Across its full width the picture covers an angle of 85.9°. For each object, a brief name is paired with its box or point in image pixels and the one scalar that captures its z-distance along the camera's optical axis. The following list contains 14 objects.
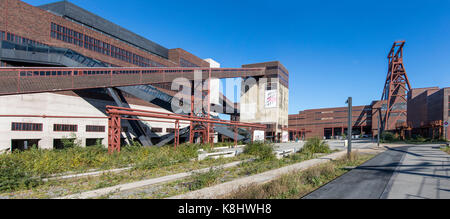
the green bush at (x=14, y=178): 9.58
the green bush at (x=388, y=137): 56.89
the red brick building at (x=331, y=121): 88.81
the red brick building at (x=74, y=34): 25.72
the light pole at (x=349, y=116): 19.73
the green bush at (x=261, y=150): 19.30
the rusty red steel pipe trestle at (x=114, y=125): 19.45
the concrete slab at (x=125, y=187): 8.42
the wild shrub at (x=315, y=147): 26.81
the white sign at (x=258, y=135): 45.22
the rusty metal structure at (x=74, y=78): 20.20
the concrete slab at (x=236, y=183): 8.35
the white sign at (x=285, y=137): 63.32
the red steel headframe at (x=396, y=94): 72.69
